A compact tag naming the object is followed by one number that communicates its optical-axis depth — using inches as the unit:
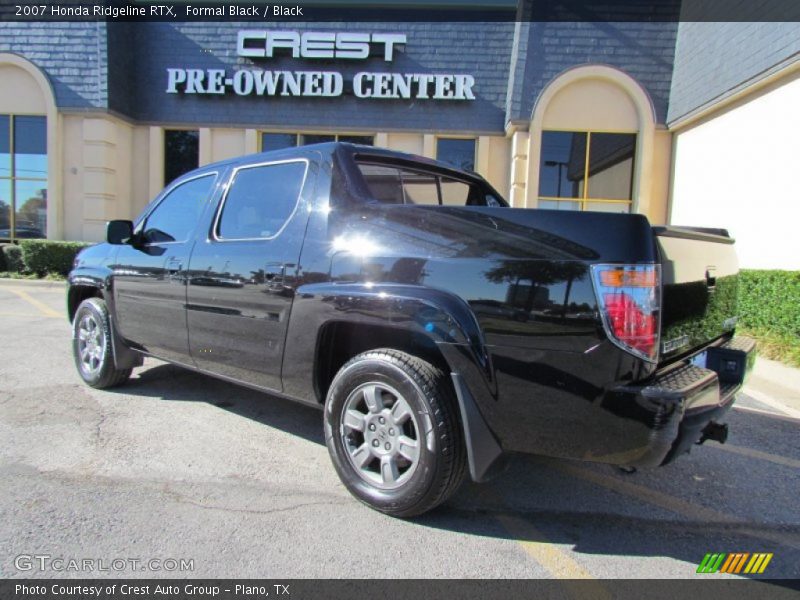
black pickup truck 85.2
